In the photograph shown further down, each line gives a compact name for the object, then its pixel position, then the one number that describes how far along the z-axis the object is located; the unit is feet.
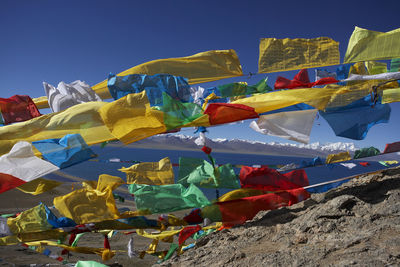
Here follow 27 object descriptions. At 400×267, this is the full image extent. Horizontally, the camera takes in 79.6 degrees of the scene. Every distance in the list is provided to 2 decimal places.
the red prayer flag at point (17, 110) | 10.89
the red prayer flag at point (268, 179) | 9.91
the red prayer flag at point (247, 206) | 9.20
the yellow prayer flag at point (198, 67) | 11.20
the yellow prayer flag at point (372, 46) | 9.28
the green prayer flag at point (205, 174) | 9.98
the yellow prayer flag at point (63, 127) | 8.46
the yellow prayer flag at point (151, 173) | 12.24
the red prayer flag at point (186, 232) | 10.34
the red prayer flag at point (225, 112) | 8.70
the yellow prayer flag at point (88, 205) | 8.56
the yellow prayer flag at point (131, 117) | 8.20
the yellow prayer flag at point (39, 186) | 10.78
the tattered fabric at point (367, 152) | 13.97
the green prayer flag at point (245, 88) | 12.58
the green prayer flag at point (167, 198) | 8.72
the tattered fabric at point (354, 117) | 10.27
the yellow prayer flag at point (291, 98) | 9.18
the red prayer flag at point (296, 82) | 10.91
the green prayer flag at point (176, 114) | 8.55
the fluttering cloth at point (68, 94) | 10.46
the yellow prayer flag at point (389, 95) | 10.53
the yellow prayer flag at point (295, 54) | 10.29
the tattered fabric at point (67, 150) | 7.91
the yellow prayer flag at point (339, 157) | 15.05
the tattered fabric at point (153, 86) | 10.02
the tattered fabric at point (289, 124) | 9.36
